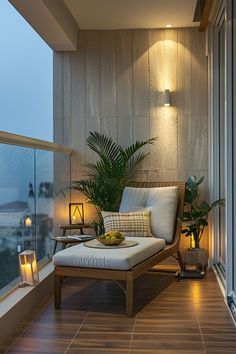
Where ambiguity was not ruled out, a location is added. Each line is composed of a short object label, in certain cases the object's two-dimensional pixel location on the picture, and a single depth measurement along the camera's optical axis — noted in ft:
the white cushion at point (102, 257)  10.64
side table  13.16
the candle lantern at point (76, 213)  16.55
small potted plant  14.92
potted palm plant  15.94
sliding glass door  14.02
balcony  9.59
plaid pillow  13.89
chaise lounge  10.62
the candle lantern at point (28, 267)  11.00
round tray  11.77
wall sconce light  16.35
